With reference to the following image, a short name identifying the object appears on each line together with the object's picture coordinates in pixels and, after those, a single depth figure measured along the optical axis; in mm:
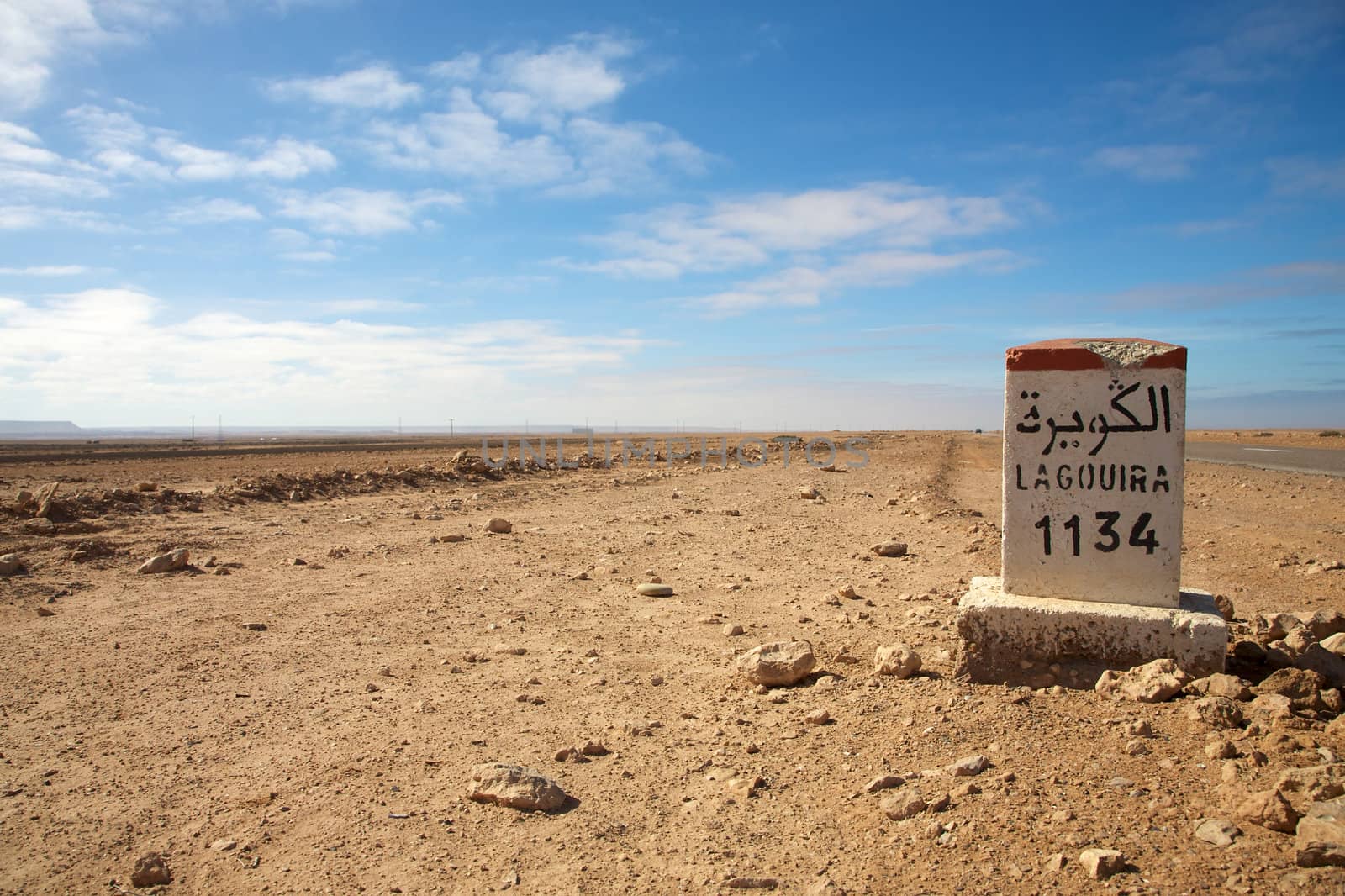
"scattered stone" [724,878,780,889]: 2988
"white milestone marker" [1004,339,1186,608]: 4492
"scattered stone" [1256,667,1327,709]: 3903
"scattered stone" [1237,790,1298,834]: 2857
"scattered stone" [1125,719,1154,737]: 3686
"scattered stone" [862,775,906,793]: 3557
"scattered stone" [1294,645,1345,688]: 4242
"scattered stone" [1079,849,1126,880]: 2764
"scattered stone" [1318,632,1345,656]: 4652
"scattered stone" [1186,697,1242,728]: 3650
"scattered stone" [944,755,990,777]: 3543
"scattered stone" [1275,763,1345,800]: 2982
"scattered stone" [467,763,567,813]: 3600
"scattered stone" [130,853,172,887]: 3141
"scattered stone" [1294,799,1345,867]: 2654
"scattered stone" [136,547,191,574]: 8320
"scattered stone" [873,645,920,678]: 4745
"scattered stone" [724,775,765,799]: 3646
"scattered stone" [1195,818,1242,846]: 2855
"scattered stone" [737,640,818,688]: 4859
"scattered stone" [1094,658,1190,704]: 3979
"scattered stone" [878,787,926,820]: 3322
